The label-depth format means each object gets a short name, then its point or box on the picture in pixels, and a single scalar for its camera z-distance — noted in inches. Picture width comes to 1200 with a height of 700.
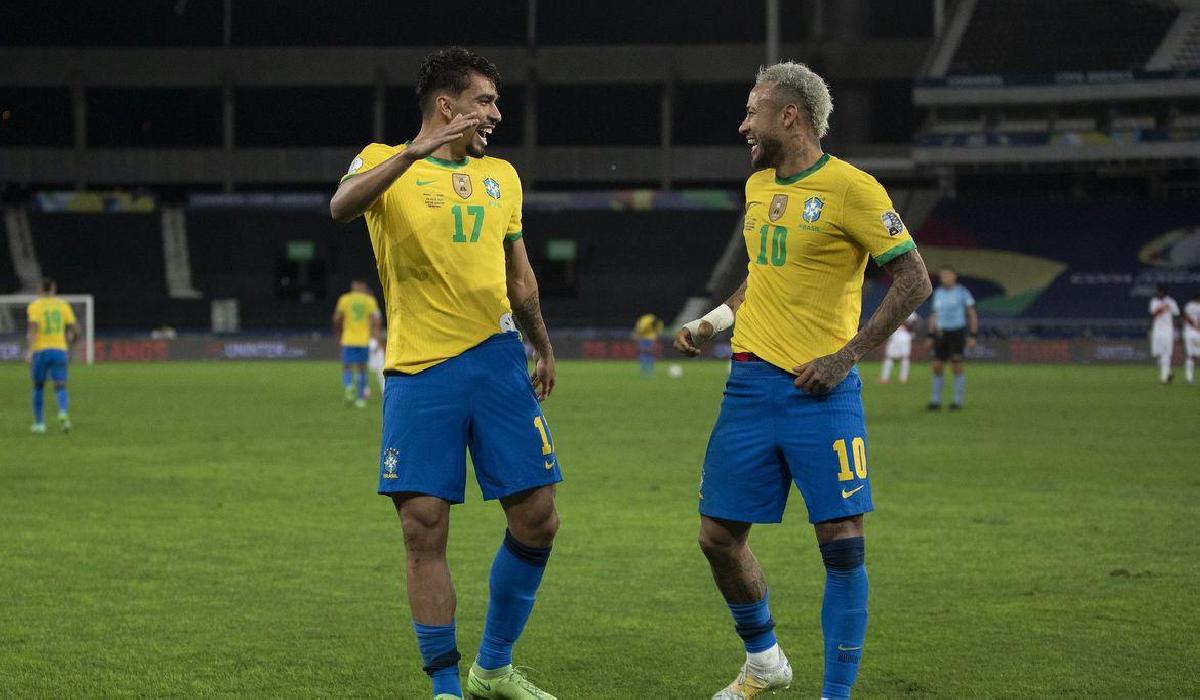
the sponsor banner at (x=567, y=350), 1692.9
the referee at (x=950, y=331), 897.5
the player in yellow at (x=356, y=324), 983.0
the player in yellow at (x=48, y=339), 757.9
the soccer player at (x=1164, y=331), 1221.7
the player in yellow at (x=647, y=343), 1393.9
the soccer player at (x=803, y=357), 209.5
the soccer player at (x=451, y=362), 208.2
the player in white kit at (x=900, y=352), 1253.1
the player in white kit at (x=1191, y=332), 1275.8
